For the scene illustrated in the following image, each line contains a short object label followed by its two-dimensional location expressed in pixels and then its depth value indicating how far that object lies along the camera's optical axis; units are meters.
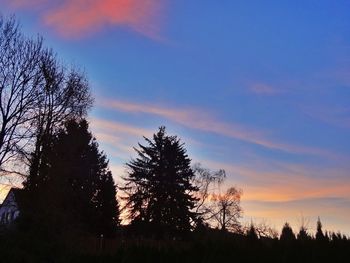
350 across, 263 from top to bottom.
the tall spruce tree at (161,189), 51.50
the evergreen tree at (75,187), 33.38
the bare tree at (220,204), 67.38
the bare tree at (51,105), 36.34
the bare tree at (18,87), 34.56
